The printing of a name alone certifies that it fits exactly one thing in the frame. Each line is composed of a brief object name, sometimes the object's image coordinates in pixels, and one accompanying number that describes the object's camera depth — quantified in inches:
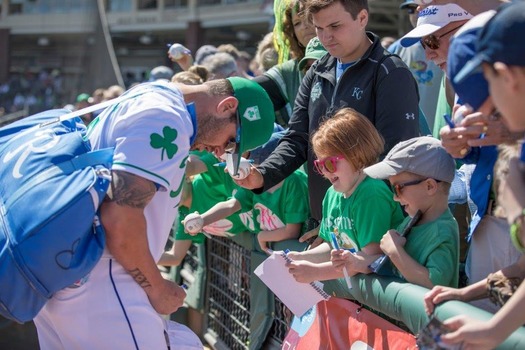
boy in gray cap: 110.3
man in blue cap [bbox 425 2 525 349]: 67.2
